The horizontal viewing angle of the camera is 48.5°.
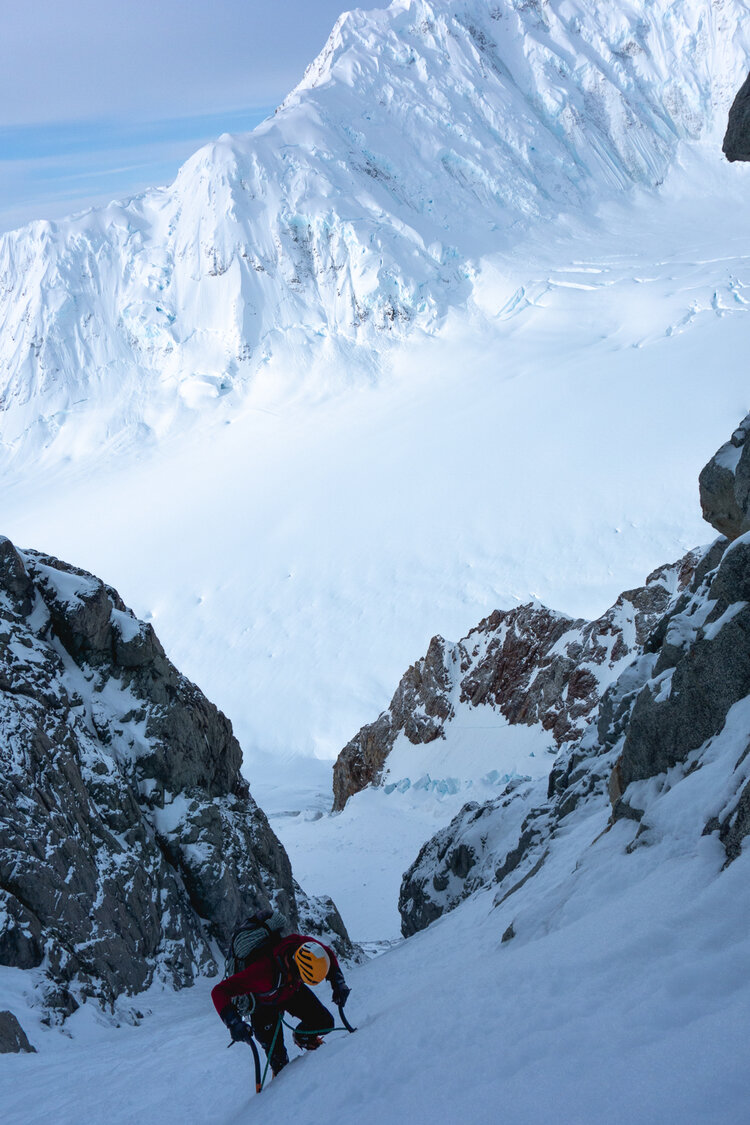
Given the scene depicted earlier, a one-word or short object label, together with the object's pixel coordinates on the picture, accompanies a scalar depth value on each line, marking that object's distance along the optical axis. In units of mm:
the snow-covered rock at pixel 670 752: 5715
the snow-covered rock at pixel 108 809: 9000
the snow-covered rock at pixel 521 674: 24625
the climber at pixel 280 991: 5004
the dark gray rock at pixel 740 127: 8603
